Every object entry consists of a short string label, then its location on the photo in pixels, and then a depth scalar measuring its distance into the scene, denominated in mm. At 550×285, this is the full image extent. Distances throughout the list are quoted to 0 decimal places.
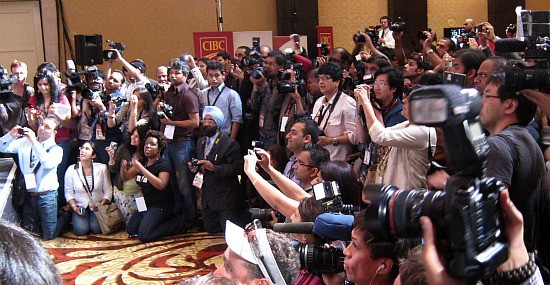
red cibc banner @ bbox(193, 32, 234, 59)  9414
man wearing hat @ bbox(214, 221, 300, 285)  2410
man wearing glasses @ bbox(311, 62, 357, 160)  5219
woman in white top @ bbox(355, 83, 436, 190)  3846
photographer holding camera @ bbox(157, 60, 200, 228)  6469
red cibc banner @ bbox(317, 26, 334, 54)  10258
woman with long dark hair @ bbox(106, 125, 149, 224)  6398
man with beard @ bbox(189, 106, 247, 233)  6129
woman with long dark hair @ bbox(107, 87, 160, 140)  6496
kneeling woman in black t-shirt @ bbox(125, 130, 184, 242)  6199
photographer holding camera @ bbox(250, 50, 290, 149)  6285
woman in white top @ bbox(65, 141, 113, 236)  6484
